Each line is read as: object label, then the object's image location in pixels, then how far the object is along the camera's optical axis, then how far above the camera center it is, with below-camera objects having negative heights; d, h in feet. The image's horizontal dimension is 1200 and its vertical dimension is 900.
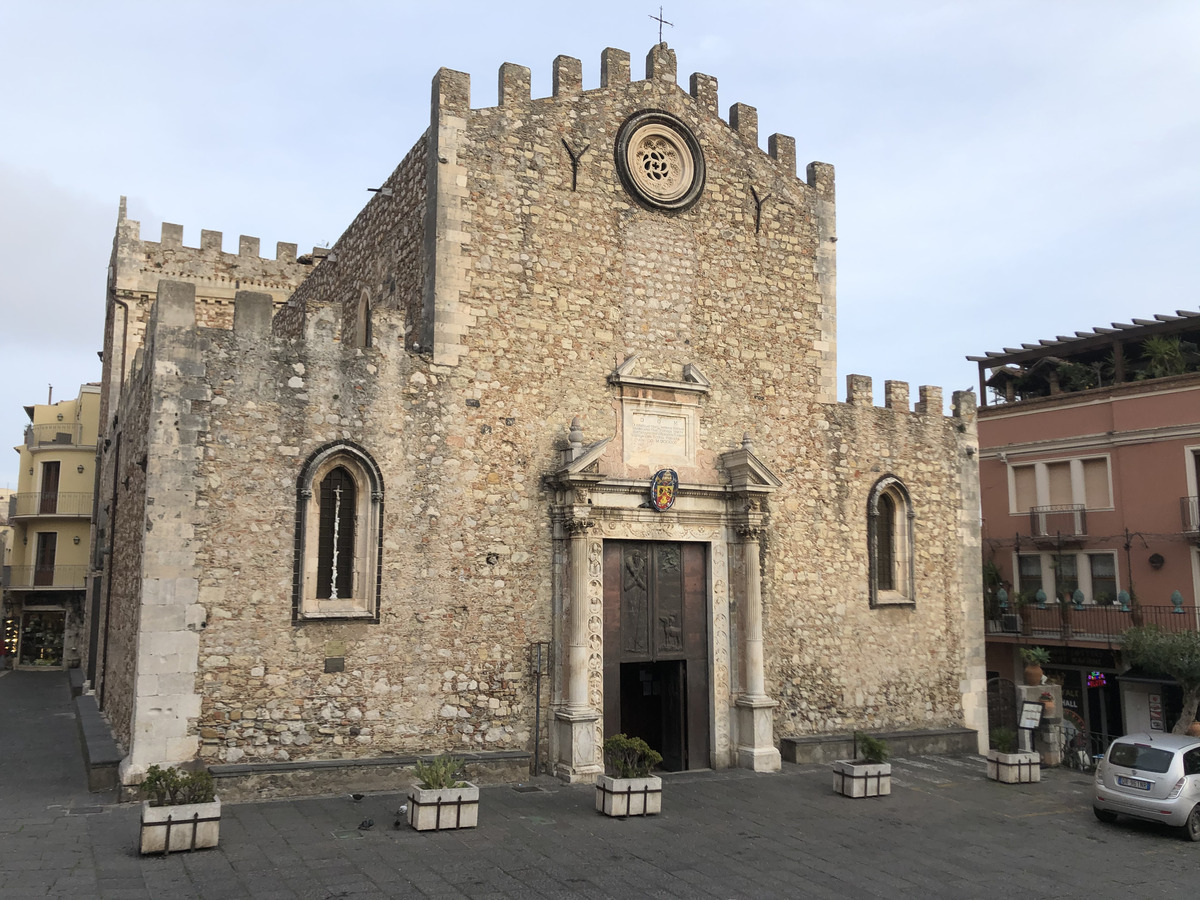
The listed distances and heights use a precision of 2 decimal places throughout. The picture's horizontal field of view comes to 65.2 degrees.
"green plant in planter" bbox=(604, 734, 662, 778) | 38.11 -6.65
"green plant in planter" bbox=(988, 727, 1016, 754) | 53.36 -8.22
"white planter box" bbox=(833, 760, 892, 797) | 42.86 -8.38
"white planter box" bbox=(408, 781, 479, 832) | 33.63 -7.68
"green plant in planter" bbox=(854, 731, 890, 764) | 44.29 -7.24
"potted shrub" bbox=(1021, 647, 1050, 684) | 56.54 -4.25
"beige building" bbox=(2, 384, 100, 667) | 117.19 +7.28
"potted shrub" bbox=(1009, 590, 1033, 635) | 85.66 -0.92
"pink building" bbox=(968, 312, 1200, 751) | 75.46 +7.37
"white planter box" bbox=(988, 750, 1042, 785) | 48.42 -8.88
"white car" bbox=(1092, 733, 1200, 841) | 39.52 -7.96
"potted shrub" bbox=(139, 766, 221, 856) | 29.60 -6.96
